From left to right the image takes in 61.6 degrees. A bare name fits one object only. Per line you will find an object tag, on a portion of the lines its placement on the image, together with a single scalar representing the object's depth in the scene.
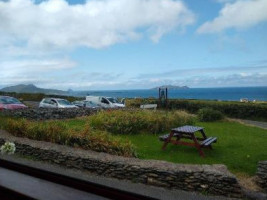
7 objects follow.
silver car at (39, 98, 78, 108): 19.74
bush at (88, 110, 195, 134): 10.81
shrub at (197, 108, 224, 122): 15.48
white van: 22.07
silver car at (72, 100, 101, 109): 22.53
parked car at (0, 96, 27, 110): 17.20
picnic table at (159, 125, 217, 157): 7.61
